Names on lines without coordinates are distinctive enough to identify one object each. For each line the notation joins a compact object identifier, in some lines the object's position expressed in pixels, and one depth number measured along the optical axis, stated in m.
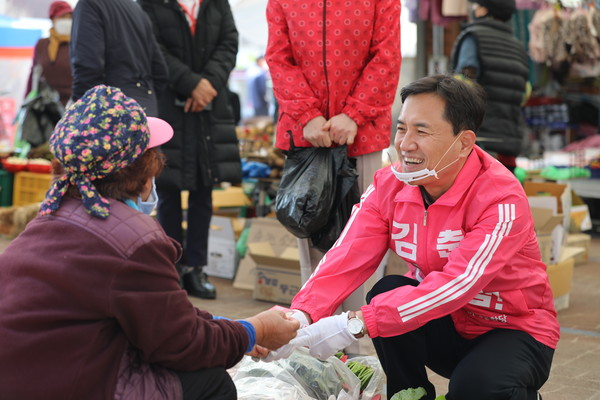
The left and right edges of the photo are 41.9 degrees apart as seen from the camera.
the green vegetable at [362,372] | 2.90
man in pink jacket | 2.44
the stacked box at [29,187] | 7.97
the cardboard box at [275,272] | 4.90
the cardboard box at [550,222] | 4.91
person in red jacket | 3.50
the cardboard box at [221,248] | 5.72
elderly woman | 1.89
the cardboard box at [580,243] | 6.65
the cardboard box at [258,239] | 5.03
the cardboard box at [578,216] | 6.97
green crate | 8.44
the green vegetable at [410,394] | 2.70
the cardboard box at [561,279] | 4.91
